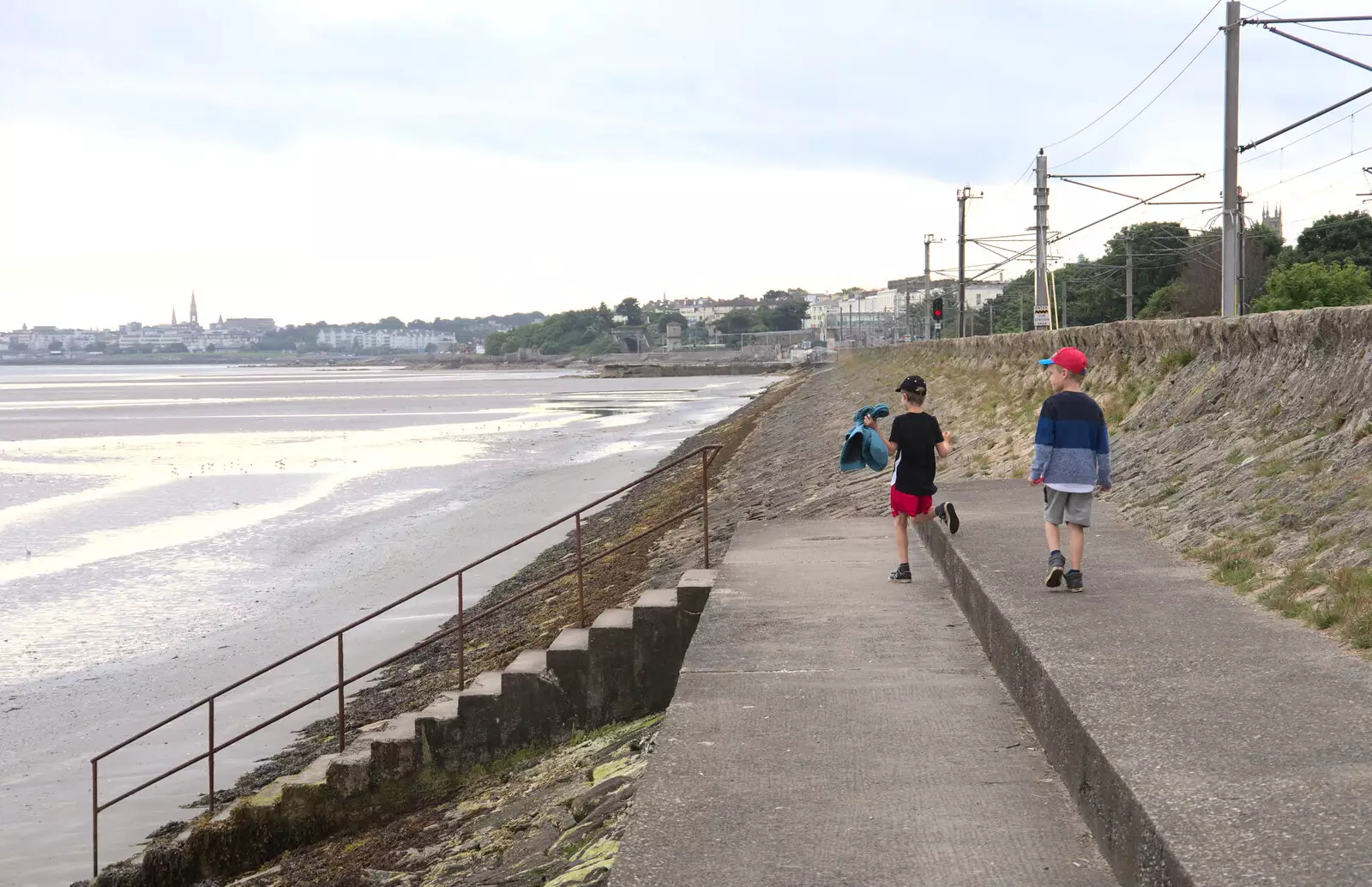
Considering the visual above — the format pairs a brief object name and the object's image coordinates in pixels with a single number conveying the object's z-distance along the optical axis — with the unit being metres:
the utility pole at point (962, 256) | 55.12
